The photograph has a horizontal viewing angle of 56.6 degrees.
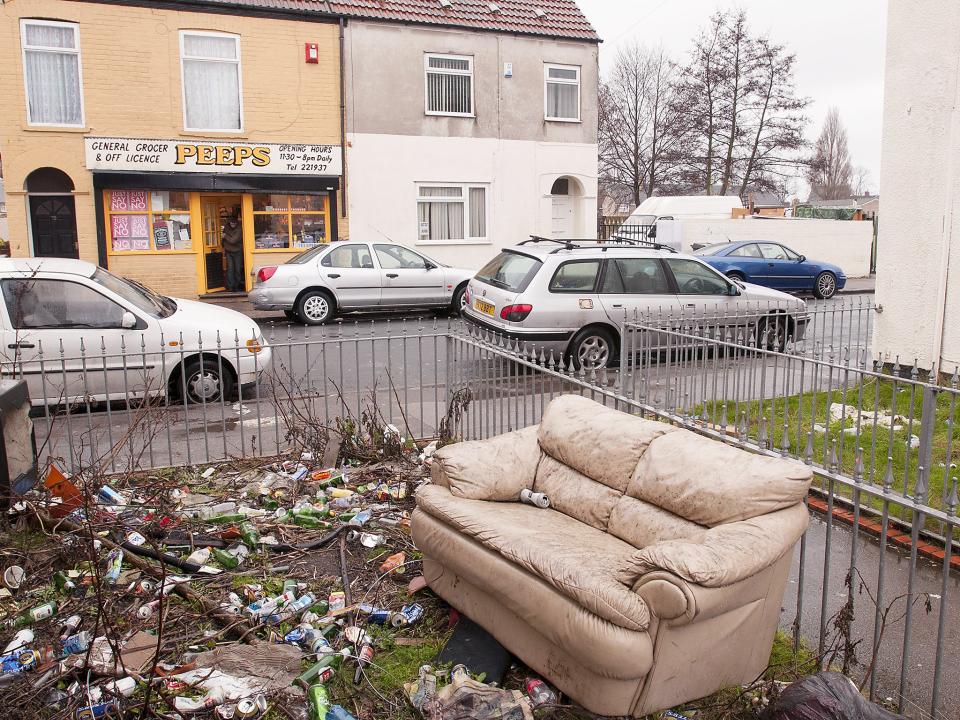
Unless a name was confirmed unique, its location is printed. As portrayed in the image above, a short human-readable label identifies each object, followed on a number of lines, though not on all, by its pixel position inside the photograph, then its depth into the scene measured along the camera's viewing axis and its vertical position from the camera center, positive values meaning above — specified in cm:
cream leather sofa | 364 -148
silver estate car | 1134 -84
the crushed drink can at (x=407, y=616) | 466 -201
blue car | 2145 -95
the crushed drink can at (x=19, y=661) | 395 -190
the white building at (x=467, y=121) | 2127 +271
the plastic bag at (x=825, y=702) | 334 -179
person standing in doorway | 2067 -38
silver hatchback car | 1634 -96
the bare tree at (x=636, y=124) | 4625 +545
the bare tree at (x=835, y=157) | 7744 +612
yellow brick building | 1864 +214
